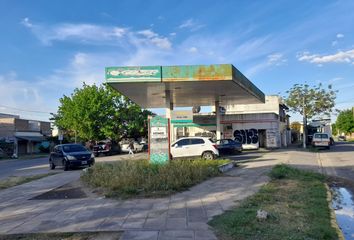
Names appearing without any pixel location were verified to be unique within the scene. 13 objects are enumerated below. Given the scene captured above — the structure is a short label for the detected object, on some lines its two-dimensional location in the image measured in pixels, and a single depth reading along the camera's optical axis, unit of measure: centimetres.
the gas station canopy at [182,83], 1773
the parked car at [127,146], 4425
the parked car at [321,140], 3650
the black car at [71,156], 2108
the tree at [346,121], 8356
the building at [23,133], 5260
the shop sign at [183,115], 2670
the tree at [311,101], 5222
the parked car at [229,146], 3031
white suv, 2067
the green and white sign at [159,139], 1645
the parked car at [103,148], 3972
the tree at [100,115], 4350
